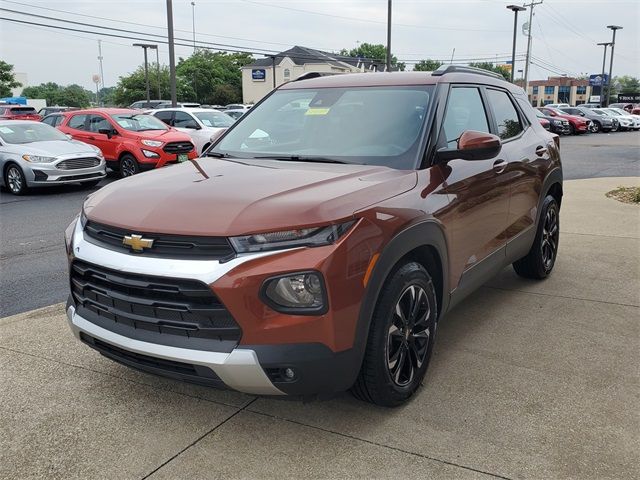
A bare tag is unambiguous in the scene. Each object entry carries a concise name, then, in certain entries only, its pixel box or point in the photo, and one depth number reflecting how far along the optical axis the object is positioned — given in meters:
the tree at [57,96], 90.90
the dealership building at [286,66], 70.94
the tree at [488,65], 102.68
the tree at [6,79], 63.37
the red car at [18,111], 25.73
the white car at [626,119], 36.12
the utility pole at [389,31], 30.64
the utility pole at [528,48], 49.52
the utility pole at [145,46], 47.87
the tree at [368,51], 110.62
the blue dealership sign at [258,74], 74.00
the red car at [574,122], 32.03
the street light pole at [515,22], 45.50
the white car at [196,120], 15.88
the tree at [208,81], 74.00
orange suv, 2.57
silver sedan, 11.93
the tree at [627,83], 144.12
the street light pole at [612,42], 61.10
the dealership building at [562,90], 124.81
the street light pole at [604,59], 63.67
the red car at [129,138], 13.46
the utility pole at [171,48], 22.31
